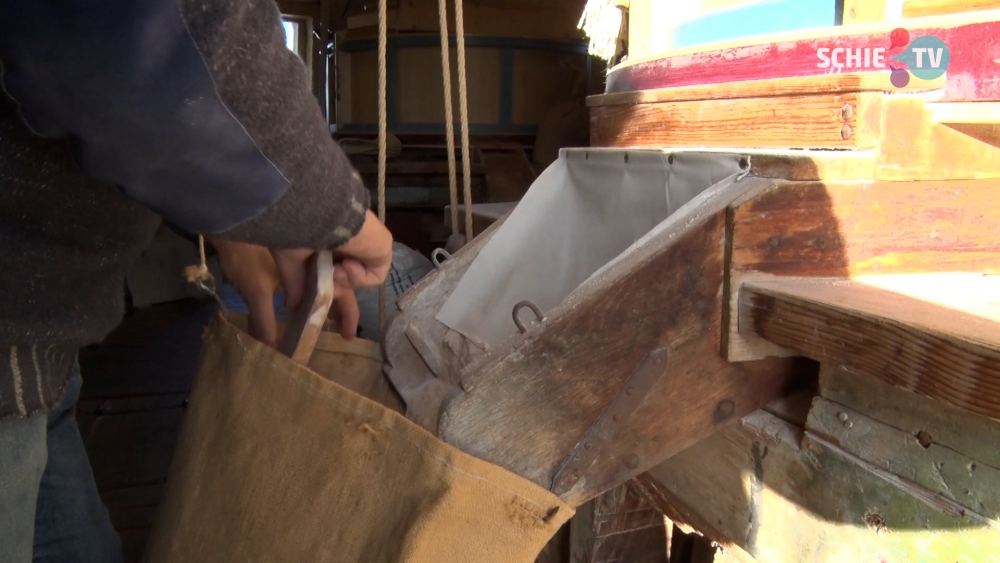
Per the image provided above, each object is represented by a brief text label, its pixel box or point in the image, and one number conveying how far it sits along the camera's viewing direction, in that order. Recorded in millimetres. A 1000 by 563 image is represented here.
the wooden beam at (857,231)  911
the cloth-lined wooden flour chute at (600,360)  887
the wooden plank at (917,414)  793
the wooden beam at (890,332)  683
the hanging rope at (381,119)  1137
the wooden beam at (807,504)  867
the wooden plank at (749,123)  989
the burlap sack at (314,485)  833
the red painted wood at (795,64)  1098
